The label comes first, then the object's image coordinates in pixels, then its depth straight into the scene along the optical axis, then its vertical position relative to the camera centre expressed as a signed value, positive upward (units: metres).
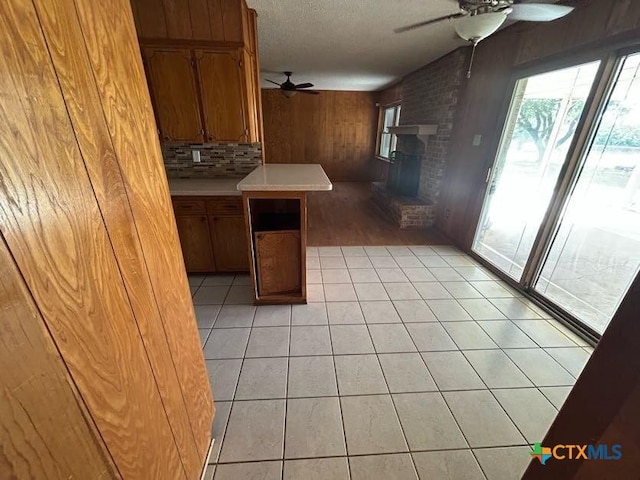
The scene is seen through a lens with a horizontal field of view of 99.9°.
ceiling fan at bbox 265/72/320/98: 5.23 +0.75
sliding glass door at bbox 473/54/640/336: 1.81 -0.39
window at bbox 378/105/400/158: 6.45 +0.05
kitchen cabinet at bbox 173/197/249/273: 2.40 -0.93
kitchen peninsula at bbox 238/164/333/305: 1.93 -0.80
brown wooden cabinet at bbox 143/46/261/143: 2.29 +0.28
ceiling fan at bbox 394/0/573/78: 1.59 +0.68
